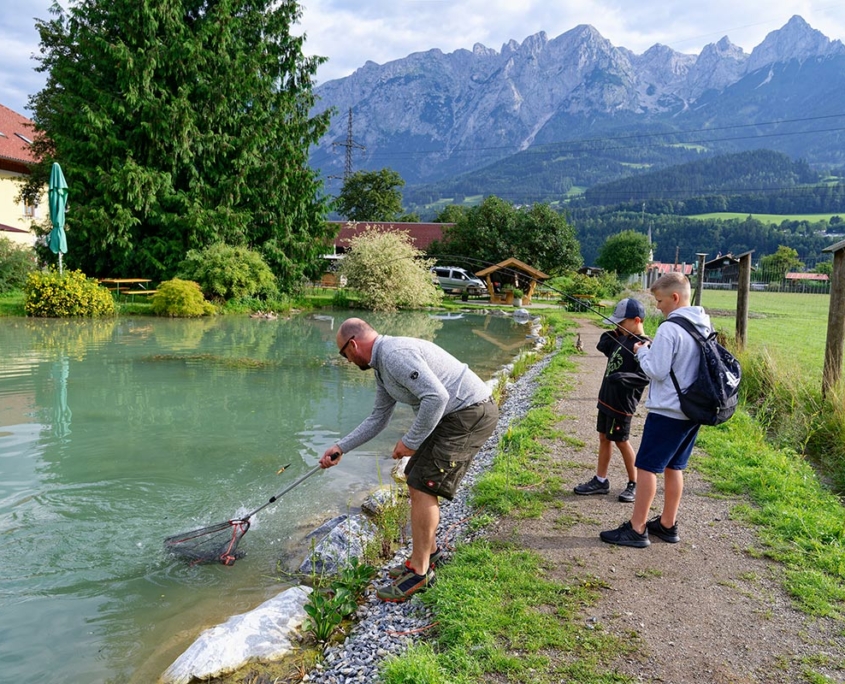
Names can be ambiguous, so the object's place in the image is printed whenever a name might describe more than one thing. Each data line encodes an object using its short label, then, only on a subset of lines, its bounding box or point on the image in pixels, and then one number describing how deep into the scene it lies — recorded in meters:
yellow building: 33.56
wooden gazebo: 33.97
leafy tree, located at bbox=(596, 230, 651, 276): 54.91
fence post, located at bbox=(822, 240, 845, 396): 7.01
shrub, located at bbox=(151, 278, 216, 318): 21.77
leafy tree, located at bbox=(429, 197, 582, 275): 38.94
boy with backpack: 3.64
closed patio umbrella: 21.27
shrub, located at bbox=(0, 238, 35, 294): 22.89
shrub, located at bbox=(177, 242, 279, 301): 24.22
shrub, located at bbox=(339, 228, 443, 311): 28.53
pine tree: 23.75
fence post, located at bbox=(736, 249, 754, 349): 10.24
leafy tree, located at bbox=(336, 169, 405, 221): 67.69
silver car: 37.03
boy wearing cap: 4.77
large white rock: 3.18
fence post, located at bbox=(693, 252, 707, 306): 13.20
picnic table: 23.39
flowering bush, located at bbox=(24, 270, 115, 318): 19.39
